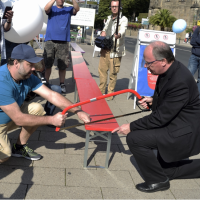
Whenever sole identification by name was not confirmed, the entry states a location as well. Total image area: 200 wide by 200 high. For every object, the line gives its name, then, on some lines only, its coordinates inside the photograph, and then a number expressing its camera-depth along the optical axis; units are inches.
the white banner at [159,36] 236.7
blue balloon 334.6
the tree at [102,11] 2753.4
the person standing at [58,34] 238.7
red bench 123.9
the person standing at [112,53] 231.6
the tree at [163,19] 1704.0
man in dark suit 108.7
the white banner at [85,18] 663.1
